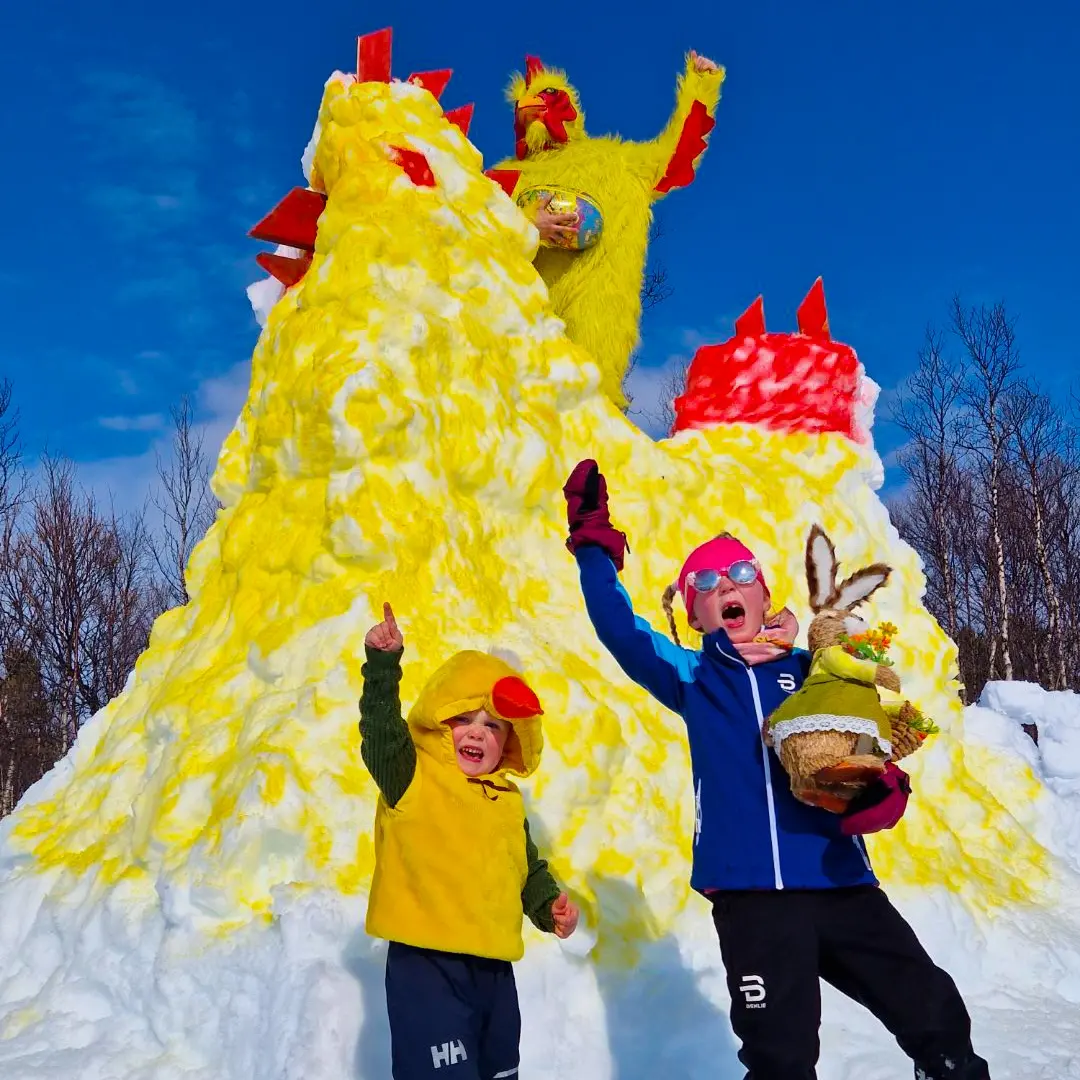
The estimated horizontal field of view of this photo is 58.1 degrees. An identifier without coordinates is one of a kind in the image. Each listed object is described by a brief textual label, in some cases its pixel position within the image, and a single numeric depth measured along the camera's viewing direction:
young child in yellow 1.88
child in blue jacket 1.84
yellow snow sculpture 2.90
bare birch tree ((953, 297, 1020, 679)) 13.00
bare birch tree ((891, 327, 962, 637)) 15.35
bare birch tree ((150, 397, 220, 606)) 14.10
